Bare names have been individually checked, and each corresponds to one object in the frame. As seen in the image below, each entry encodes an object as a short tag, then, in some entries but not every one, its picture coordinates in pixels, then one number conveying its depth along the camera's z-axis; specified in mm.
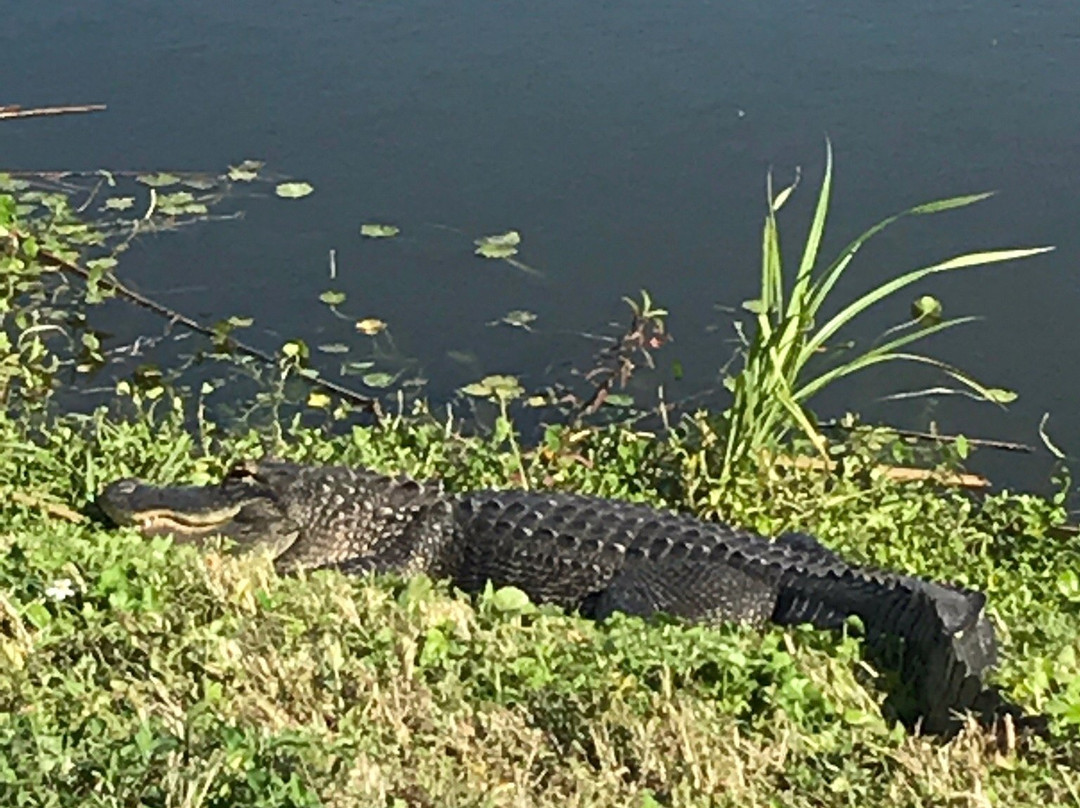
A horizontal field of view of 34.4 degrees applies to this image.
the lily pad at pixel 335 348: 6348
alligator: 4582
